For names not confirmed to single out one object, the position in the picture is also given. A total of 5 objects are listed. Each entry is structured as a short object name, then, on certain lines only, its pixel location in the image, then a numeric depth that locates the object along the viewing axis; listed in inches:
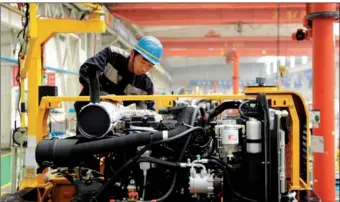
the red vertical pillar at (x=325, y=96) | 235.5
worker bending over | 148.9
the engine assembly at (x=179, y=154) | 116.8
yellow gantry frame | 197.5
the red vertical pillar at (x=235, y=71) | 664.4
